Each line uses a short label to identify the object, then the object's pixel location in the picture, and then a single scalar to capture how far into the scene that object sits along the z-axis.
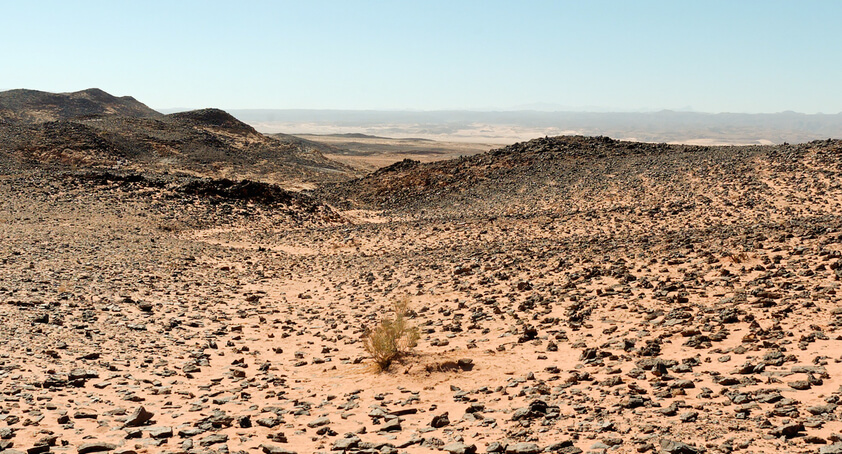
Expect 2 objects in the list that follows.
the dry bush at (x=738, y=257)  12.56
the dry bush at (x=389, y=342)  9.55
